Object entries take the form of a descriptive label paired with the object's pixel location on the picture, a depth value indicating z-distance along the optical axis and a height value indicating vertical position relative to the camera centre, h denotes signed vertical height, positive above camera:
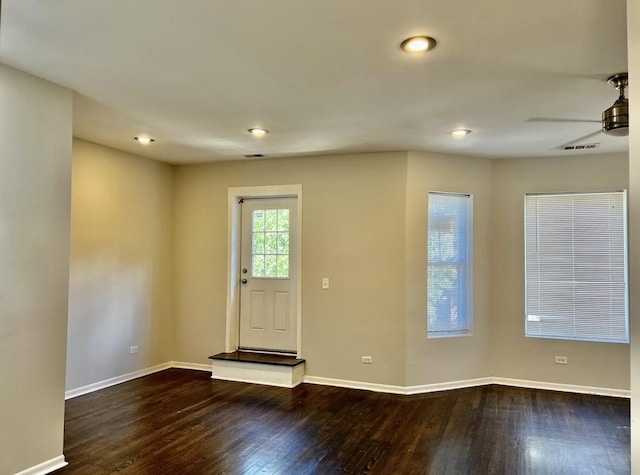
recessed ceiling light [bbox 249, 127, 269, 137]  3.97 +1.10
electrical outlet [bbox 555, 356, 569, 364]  4.80 -1.10
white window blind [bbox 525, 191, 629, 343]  4.68 -0.11
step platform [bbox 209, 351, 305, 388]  4.85 -1.26
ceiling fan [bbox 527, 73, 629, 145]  2.69 +0.88
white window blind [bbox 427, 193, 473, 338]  4.87 -0.09
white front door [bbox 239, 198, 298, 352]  5.31 -0.25
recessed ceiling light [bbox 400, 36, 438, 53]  2.23 +1.07
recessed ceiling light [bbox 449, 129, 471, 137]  3.92 +1.09
